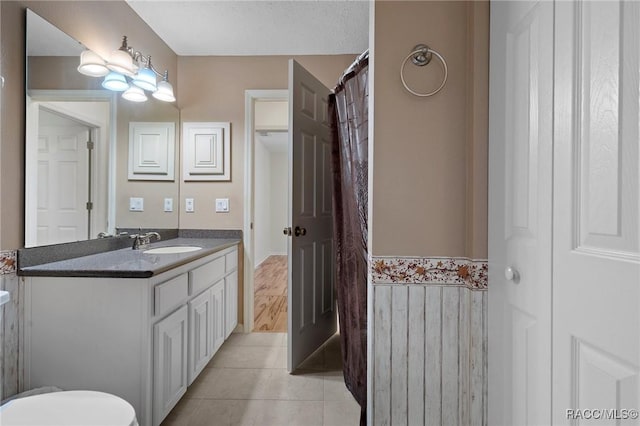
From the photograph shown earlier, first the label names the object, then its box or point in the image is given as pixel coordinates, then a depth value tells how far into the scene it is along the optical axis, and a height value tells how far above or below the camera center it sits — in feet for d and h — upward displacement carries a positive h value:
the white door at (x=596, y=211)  2.04 +0.02
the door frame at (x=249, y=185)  8.82 +0.76
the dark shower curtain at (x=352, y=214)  5.34 -0.04
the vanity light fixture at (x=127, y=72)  5.65 +2.84
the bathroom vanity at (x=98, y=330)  4.37 -1.71
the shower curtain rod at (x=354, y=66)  5.10 +2.59
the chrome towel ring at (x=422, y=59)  3.76 +1.87
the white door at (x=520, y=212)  2.77 +0.02
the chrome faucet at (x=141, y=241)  6.61 -0.66
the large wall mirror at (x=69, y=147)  4.66 +1.11
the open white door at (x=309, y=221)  6.65 -0.21
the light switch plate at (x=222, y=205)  8.86 +0.18
